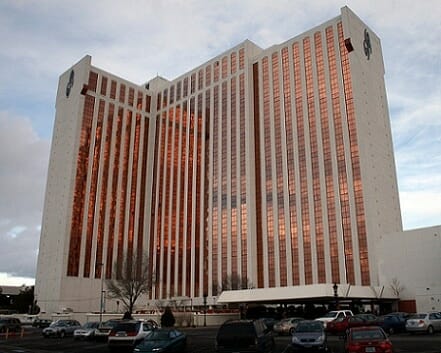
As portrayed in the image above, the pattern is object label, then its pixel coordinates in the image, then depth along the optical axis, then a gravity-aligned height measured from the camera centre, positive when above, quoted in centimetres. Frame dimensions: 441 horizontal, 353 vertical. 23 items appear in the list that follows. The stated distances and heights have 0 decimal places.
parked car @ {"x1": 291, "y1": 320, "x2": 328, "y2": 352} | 2259 -213
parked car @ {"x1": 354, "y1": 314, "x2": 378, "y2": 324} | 3456 -170
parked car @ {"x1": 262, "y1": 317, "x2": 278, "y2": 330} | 4323 -249
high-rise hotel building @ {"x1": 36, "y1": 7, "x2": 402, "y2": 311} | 7800 +2529
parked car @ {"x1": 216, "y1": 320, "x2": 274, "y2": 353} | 1862 -169
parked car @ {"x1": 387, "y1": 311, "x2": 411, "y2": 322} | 3731 -174
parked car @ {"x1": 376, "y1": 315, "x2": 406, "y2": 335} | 3603 -220
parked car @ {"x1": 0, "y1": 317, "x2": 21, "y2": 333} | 5075 -301
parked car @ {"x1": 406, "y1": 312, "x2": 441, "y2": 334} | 3331 -204
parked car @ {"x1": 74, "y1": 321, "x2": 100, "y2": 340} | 3594 -281
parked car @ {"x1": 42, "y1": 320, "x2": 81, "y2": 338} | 4138 -285
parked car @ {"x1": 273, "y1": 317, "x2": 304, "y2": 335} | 3953 -260
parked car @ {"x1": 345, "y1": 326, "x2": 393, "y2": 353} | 1759 -177
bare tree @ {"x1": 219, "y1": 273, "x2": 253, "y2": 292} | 8375 +265
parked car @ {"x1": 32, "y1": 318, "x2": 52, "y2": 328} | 6688 -381
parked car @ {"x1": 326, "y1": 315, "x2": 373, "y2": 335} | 3434 -209
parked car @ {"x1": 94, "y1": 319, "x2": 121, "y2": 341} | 3388 -249
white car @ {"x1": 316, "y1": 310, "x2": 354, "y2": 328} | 3722 -158
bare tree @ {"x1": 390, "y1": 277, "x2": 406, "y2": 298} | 6606 +124
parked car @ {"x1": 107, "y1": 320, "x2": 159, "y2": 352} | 2526 -211
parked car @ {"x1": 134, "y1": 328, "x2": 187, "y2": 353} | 2012 -207
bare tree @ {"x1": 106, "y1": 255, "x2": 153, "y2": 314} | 8130 +357
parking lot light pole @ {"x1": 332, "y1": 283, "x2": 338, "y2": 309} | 5336 +75
